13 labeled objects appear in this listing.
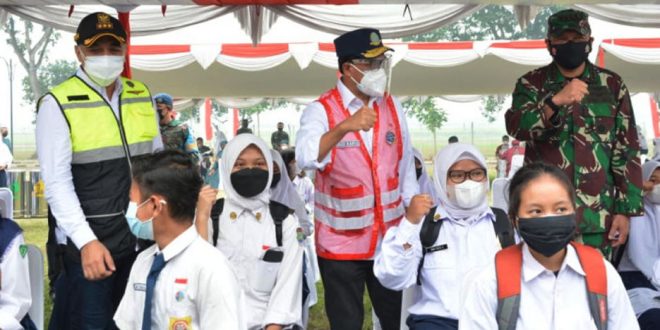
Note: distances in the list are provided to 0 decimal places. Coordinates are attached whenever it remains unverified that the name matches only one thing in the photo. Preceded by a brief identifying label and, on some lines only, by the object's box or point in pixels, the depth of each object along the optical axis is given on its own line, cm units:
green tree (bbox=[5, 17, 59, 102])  3819
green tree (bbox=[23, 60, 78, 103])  5328
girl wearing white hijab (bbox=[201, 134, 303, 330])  397
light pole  1981
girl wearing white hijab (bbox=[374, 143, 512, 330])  355
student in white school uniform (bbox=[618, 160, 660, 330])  484
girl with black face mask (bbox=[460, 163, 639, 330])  259
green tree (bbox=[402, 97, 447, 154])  4378
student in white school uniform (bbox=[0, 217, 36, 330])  366
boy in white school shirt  274
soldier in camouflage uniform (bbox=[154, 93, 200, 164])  668
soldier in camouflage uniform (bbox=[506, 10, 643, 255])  403
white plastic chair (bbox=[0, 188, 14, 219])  395
